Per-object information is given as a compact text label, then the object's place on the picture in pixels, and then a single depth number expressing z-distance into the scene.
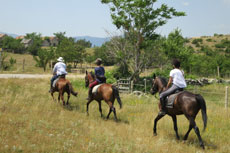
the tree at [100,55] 59.44
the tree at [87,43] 117.30
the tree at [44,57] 37.69
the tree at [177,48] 28.33
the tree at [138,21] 19.89
